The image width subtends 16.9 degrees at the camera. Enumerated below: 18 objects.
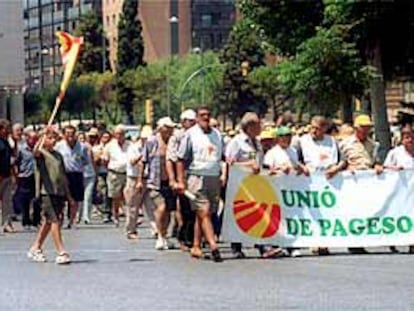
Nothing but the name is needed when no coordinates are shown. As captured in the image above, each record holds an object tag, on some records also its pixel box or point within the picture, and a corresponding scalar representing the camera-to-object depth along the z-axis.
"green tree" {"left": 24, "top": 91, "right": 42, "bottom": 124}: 93.25
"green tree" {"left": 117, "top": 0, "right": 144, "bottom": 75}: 118.81
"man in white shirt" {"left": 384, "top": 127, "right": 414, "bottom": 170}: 17.83
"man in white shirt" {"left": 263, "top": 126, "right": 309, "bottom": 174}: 17.55
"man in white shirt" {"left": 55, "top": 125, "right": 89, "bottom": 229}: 24.03
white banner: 17.55
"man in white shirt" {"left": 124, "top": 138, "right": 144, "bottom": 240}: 21.09
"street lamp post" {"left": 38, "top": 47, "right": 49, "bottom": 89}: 144.75
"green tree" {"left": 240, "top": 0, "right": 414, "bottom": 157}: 35.62
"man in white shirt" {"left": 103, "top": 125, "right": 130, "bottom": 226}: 25.03
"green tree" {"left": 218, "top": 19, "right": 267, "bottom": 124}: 104.00
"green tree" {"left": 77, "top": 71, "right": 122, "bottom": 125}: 106.81
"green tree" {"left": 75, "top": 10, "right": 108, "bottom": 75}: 123.31
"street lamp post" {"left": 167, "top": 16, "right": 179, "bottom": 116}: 141.45
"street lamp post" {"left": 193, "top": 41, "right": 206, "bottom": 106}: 100.38
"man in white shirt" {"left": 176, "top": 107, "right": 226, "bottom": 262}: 16.98
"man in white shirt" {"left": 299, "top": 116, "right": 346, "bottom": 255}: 17.56
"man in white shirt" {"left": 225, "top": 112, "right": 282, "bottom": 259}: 17.41
